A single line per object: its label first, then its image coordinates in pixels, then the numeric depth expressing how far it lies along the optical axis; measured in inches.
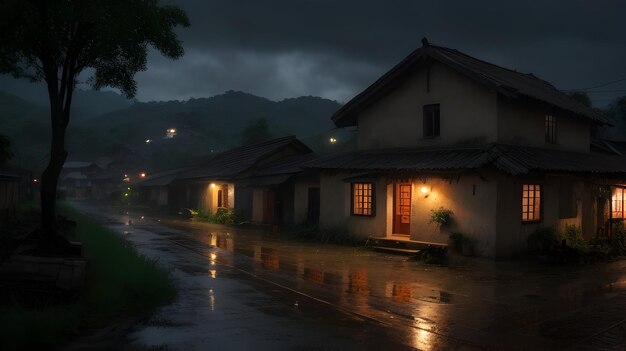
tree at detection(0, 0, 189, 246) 403.9
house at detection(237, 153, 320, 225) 1016.9
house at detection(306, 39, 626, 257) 649.6
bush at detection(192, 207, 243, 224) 1210.0
